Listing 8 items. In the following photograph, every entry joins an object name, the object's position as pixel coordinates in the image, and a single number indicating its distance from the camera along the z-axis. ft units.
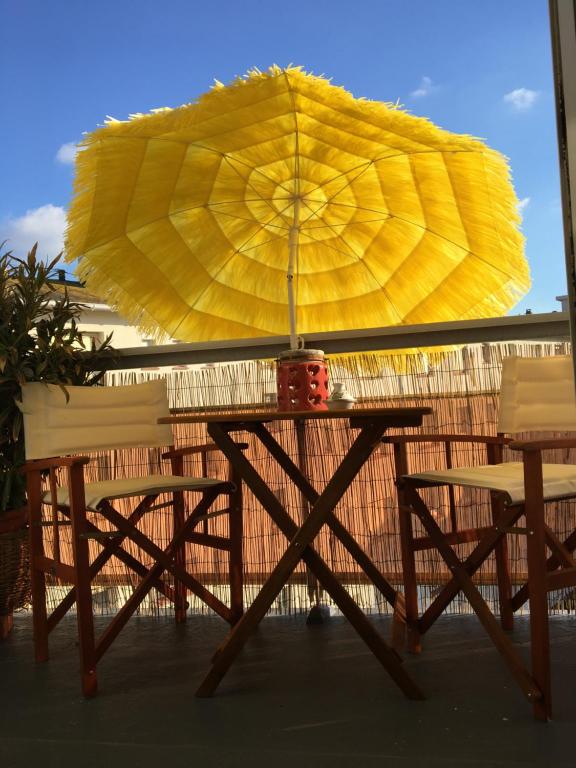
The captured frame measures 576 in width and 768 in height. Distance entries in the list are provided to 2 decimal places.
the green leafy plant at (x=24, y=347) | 10.65
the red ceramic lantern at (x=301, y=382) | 9.05
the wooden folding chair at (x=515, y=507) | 6.94
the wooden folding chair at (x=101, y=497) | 8.27
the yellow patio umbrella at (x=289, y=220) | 11.53
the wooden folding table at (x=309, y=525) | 7.63
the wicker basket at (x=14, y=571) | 10.73
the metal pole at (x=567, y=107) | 4.51
